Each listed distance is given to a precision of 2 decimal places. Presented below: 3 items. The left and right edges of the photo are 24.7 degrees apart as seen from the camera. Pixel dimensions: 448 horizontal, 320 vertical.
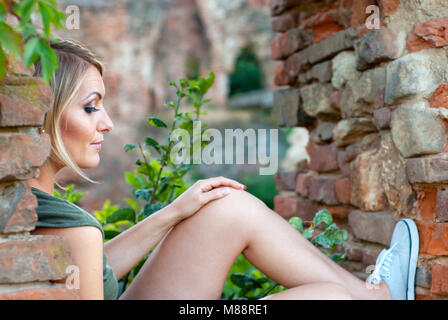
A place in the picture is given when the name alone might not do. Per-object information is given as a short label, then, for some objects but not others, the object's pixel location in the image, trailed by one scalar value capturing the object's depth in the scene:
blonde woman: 2.18
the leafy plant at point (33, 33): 1.79
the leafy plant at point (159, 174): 2.66
